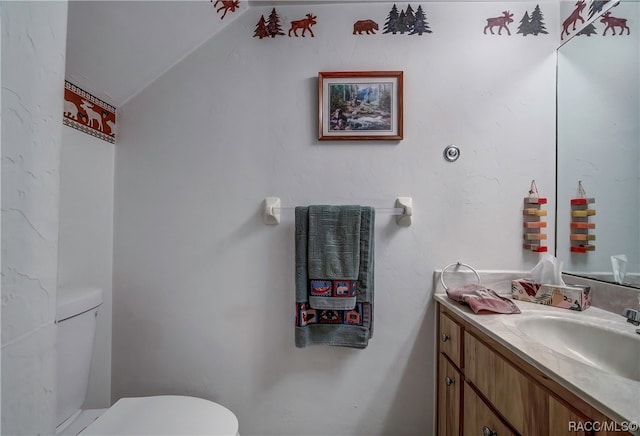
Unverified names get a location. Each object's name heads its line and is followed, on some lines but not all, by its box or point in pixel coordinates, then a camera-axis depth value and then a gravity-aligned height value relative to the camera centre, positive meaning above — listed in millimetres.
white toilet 917 -737
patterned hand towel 1188 -411
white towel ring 1233 -231
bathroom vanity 534 -408
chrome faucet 816 -293
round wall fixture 1262 +328
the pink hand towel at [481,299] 973 -309
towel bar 1237 +44
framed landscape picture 1258 +549
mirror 965 +350
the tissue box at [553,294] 1018 -296
